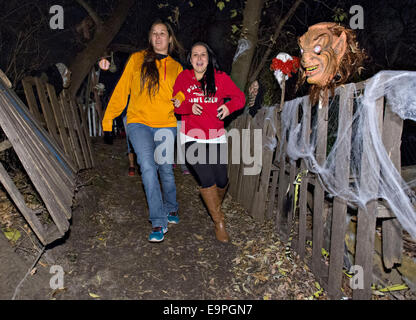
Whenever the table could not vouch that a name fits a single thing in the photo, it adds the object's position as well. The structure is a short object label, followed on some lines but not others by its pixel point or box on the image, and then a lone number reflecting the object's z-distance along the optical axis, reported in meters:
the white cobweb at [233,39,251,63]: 5.89
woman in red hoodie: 3.49
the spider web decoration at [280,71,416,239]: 1.97
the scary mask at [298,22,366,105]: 2.38
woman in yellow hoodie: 3.46
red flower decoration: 3.21
